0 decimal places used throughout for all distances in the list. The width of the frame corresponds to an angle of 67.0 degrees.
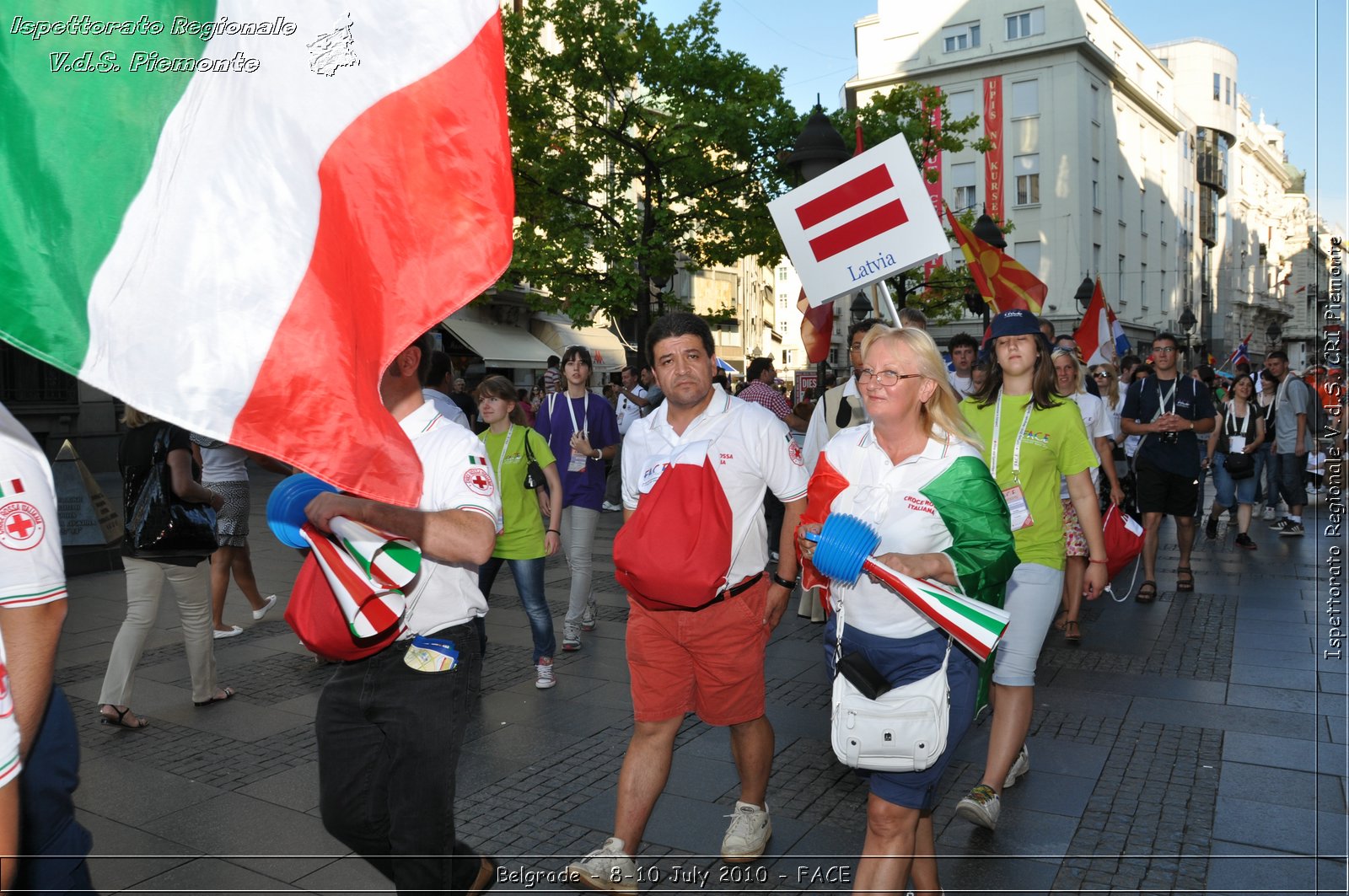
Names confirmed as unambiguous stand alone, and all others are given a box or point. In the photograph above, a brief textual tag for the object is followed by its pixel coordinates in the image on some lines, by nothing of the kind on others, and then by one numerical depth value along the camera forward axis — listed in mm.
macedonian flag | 9133
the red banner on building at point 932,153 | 22766
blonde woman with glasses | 3014
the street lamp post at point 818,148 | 8703
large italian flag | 1609
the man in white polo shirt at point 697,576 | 3553
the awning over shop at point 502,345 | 31594
